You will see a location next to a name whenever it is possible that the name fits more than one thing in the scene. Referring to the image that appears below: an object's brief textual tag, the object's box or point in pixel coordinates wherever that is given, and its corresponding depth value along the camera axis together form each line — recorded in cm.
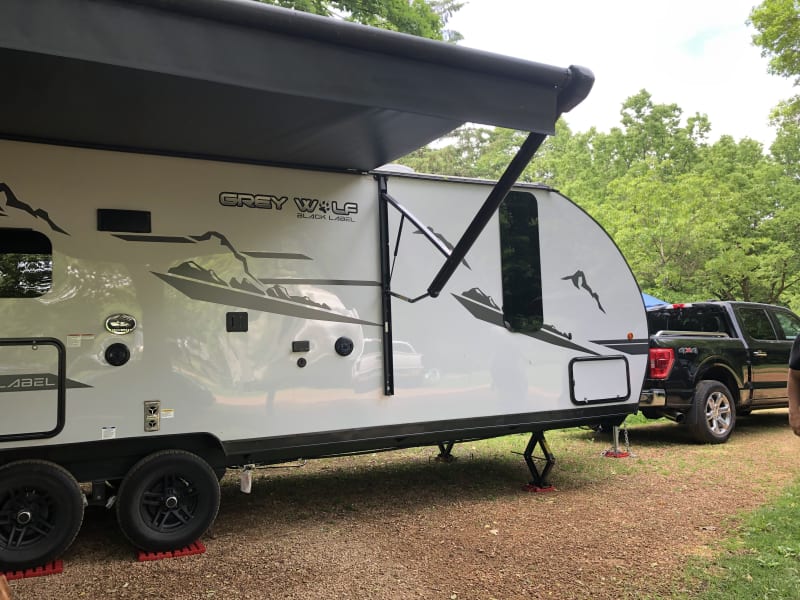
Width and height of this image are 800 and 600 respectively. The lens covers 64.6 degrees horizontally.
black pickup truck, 810
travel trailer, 321
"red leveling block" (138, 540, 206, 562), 440
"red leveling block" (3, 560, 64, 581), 404
